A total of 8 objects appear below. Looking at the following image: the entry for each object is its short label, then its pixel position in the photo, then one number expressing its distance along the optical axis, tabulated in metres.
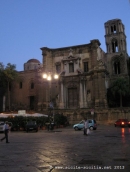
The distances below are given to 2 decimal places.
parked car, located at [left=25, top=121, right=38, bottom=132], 25.34
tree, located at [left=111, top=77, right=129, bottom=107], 37.69
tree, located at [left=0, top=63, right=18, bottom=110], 44.44
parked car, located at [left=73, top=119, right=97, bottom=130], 25.83
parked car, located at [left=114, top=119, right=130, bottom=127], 29.31
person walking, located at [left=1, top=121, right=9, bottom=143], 14.10
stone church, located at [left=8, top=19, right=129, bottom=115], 38.78
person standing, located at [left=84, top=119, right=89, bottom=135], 18.15
